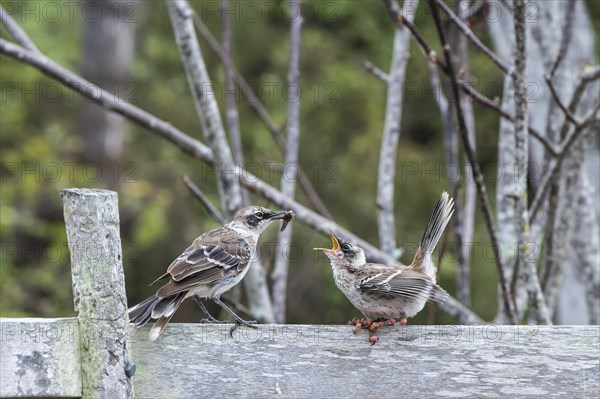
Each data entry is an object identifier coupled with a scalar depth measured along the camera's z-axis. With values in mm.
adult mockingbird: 6457
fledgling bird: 7098
